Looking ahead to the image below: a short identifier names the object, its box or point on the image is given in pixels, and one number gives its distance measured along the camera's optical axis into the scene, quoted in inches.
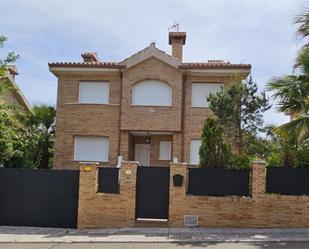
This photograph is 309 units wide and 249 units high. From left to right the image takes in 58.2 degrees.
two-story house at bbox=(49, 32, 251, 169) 543.7
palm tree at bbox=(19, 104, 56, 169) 533.0
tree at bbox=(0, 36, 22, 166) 399.5
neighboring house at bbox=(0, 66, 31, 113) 628.4
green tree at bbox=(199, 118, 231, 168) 362.1
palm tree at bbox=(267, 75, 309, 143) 330.1
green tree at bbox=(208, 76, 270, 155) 421.2
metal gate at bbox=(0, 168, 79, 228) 352.2
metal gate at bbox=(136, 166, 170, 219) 345.2
